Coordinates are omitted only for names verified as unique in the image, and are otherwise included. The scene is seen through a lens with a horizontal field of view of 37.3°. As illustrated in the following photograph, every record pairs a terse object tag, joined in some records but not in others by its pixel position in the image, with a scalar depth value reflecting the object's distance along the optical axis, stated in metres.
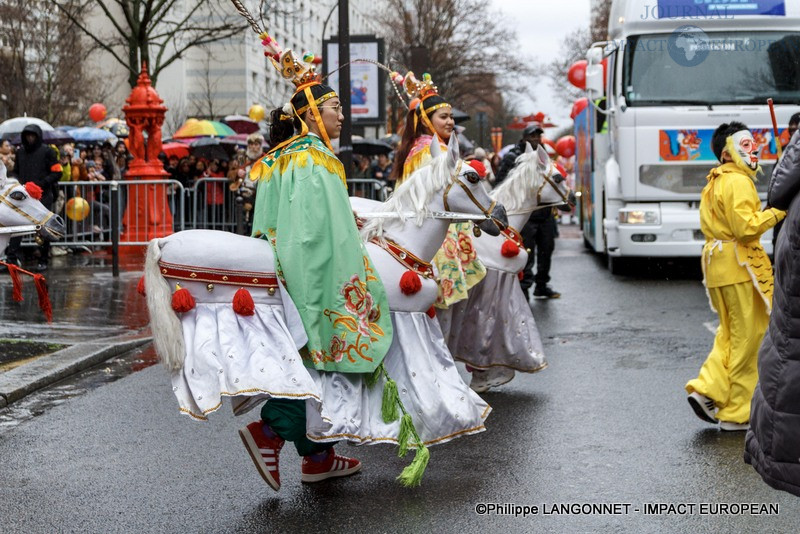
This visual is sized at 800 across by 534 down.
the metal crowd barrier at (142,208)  17.45
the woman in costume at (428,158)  7.78
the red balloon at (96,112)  31.81
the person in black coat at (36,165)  15.42
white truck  14.59
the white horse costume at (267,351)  5.16
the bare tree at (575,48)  57.47
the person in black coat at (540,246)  13.62
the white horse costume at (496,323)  8.16
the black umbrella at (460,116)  24.08
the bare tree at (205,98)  57.88
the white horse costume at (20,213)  7.61
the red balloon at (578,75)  20.36
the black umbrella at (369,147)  25.12
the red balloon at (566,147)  32.88
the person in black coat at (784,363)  3.60
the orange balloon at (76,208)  17.08
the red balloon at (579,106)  21.80
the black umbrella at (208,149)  23.41
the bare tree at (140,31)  26.17
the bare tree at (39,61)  35.38
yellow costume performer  6.84
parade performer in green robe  5.31
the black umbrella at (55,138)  20.58
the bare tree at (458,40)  49.00
